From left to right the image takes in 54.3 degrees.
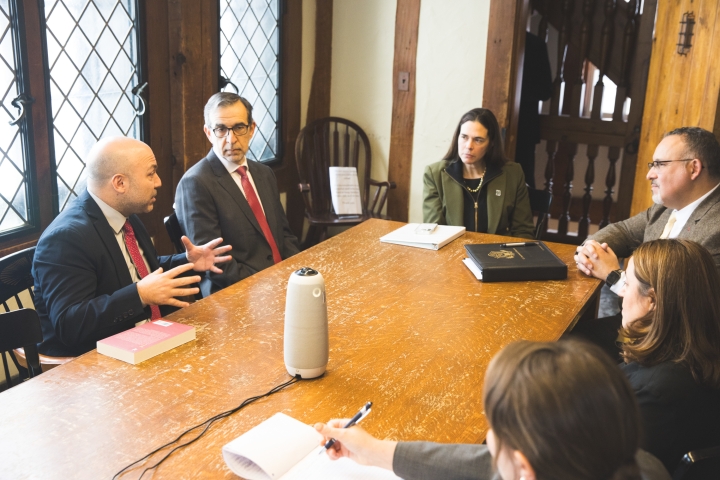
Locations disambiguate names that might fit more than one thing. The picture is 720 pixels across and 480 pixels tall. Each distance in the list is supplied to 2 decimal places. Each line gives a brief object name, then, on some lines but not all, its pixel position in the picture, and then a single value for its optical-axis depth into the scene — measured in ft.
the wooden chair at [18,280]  6.94
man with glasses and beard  8.56
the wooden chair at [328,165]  14.83
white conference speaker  5.45
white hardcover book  9.71
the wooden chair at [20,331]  5.91
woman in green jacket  11.55
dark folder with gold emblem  8.40
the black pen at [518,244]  9.31
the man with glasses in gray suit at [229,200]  9.47
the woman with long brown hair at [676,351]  5.17
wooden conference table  4.73
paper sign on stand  14.75
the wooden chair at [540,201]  11.82
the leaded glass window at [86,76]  9.77
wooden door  11.72
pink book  5.94
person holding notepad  3.16
